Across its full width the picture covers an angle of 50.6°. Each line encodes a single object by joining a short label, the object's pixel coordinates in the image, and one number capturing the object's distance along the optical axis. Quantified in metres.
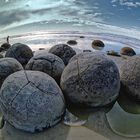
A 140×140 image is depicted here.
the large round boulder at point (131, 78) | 2.99
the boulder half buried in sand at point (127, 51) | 5.21
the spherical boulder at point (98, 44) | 5.56
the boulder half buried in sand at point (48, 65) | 3.36
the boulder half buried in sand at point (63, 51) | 4.09
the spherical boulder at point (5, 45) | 5.39
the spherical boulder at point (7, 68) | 3.30
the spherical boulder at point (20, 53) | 4.23
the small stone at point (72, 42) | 5.69
